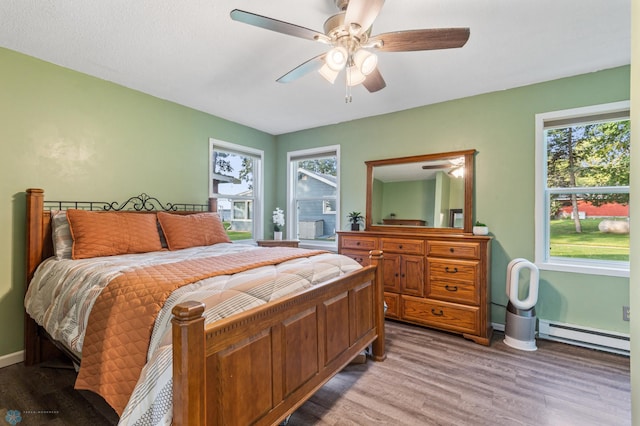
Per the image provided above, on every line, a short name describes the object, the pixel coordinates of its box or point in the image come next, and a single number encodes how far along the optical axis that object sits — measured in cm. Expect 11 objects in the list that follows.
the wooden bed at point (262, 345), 107
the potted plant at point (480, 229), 306
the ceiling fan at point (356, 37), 156
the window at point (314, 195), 442
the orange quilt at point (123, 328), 129
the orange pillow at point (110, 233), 232
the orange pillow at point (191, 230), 287
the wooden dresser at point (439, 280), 285
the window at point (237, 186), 407
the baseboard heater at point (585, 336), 258
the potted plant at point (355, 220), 390
